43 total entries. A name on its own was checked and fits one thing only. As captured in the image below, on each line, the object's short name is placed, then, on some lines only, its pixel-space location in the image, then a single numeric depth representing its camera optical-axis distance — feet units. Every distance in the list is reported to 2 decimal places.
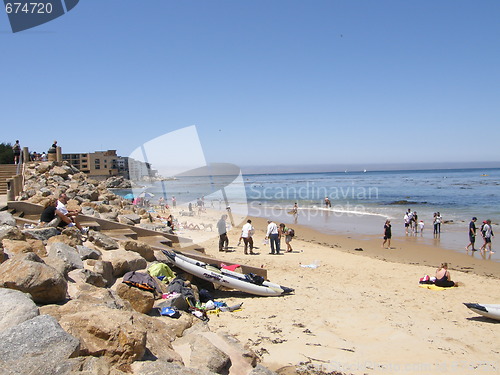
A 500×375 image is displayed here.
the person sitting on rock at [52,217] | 27.10
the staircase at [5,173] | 56.24
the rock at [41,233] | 23.47
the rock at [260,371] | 14.47
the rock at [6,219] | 25.13
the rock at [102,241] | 27.25
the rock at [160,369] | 10.75
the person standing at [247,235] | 48.80
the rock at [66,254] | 20.16
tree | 80.43
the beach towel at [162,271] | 26.68
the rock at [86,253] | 22.86
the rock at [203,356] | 14.25
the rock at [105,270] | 21.18
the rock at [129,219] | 43.21
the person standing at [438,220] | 65.32
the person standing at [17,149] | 66.18
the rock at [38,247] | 19.52
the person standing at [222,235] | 50.29
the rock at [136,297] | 19.47
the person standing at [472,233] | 53.12
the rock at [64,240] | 23.22
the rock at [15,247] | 18.63
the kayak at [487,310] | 26.00
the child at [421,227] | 68.48
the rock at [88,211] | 40.70
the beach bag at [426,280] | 35.45
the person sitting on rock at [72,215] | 28.45
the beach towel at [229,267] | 32.73
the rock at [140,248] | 28.43
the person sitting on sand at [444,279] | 34.47
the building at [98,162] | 284.00
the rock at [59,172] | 64.40
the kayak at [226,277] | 29.48
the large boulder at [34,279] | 13.71
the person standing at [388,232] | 56.54
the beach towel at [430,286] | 34.02
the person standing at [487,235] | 51.19
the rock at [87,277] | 19.10
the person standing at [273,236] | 49.16
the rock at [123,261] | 23.77
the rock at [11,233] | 20.09
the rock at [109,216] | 41.13
